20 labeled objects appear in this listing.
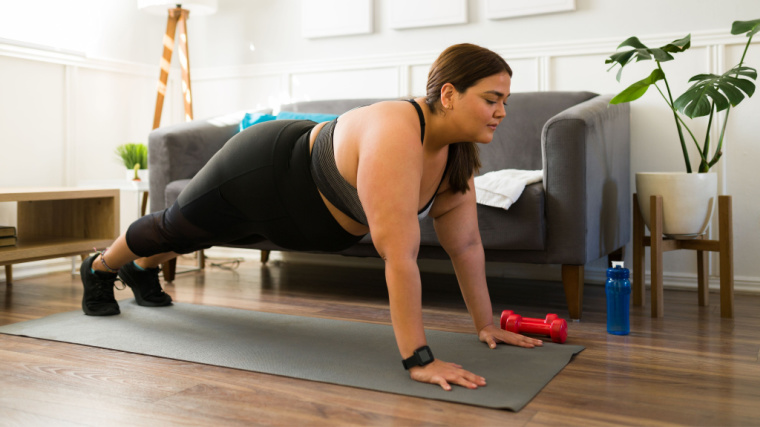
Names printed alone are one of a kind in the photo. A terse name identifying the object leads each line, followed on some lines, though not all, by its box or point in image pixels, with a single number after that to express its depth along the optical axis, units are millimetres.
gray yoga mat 1538
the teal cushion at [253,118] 3209
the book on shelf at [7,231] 2639
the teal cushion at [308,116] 3090
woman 1530
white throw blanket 2266
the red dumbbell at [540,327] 1919
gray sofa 2244
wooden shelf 2744
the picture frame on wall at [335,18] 3510
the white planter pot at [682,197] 2412
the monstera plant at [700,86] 2271
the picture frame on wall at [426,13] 3291
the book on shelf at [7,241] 2648
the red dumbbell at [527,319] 1969
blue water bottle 2012
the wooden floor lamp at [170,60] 3666
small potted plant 3285
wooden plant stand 2344
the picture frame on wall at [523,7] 3088
